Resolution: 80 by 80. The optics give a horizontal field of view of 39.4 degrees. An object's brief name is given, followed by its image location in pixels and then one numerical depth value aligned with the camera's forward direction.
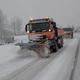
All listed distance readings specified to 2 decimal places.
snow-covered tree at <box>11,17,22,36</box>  52.88
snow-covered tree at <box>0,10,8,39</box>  28.72
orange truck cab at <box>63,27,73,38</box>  24.97
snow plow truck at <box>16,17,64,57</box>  8.21
